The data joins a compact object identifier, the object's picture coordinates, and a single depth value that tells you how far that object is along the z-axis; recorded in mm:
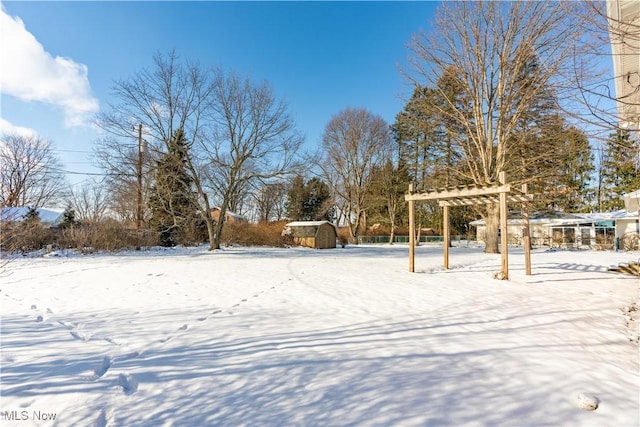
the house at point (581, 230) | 20422
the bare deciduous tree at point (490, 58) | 13453
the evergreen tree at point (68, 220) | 17969
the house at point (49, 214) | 17797
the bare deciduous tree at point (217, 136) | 15984
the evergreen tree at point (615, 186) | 25914
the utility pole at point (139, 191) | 15716
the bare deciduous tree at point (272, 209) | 37000
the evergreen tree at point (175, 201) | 15919
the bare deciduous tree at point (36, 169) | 19656
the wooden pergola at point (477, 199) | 7746
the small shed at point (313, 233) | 22734
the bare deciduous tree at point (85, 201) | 27797
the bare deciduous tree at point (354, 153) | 28469
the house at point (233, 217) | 31909
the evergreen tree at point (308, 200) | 34438
